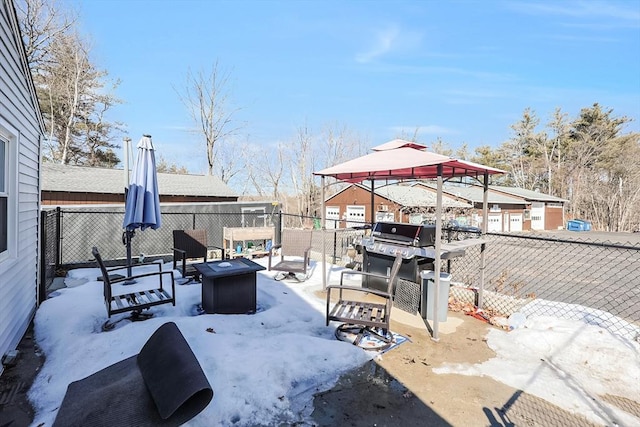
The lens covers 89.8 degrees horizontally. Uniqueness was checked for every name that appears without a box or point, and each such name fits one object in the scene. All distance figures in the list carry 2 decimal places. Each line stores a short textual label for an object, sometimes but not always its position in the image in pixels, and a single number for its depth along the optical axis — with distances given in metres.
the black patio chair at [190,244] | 6.10
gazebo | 3.91
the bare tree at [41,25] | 15.05
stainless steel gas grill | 4.82
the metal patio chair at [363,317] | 3.44
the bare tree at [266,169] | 27.69
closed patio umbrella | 4.98
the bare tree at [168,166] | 28.33
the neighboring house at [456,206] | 21.95
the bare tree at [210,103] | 21.78
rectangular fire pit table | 4.20
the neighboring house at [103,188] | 13.43
